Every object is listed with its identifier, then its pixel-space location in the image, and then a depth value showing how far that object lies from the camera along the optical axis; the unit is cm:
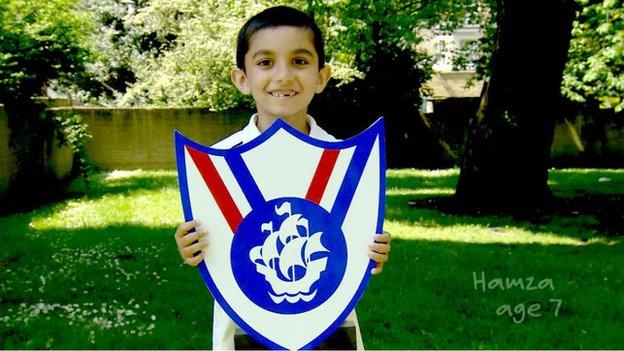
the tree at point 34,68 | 1011
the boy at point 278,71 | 219
